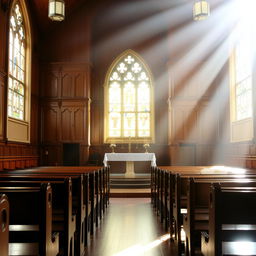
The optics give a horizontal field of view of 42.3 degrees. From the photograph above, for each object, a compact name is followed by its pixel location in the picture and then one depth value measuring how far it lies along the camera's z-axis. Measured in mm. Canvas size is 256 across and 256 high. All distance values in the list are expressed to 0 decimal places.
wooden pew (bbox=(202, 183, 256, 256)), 2102
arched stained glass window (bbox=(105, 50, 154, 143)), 13102
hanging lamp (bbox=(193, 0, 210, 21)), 7895
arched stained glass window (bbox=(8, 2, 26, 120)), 9852
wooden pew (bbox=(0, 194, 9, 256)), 1370
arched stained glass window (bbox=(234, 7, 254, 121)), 10088
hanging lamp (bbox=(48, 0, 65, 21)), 8477
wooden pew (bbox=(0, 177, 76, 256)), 2879
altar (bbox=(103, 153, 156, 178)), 10805
